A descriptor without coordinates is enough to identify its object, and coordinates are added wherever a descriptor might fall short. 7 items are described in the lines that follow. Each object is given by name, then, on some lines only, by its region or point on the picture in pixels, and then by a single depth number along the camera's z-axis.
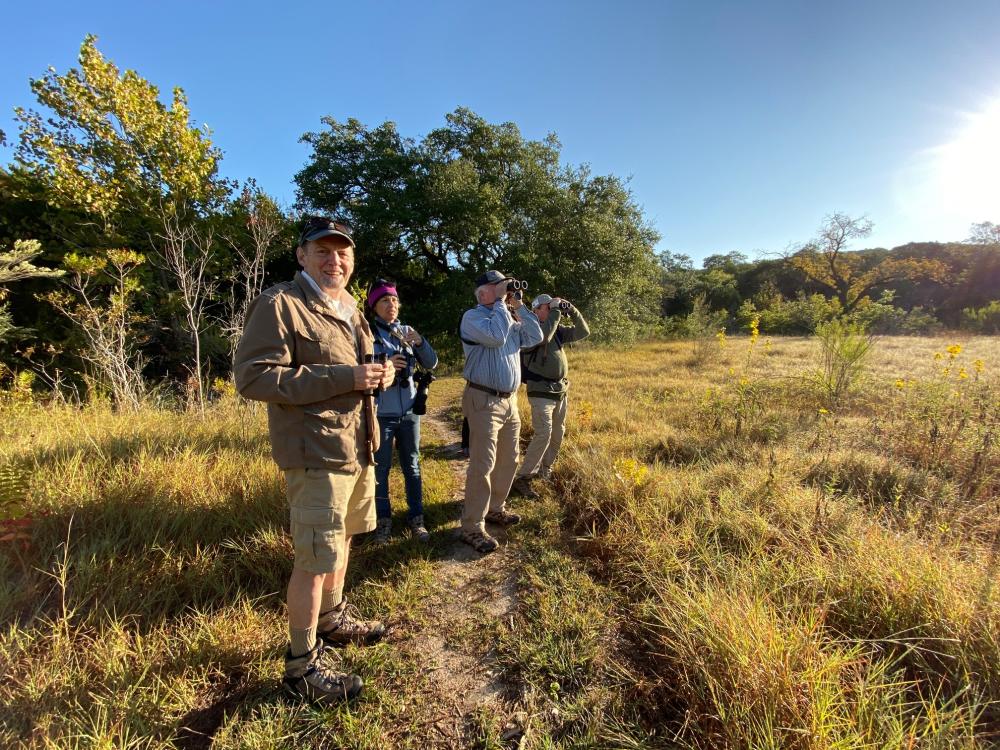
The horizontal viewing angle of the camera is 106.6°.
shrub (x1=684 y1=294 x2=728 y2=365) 11.25
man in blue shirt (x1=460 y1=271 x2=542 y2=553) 2.73
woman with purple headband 2.83
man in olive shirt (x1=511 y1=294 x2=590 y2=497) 3.62
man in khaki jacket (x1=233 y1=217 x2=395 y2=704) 1.46
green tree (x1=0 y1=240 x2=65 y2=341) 3.10
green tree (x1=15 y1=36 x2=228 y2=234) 6.27
